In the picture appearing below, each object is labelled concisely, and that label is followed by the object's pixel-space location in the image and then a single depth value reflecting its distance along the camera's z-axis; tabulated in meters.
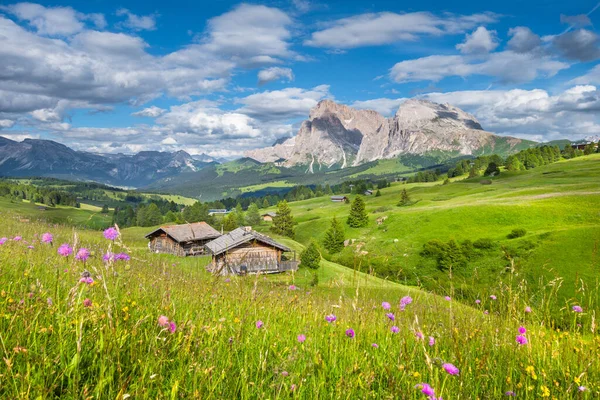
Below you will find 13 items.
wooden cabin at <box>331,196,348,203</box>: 194.77
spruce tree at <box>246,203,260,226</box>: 135.75
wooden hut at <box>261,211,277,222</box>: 159.44
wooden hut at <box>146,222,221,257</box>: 67.94
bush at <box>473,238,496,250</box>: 64.56
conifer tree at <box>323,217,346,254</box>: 88.12
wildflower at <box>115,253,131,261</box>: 4.12
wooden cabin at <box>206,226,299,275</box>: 55.36
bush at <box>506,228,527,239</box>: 64.40
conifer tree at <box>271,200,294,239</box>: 106.62
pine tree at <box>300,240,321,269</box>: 56.22
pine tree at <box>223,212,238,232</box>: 98.41
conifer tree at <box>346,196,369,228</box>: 99.62
